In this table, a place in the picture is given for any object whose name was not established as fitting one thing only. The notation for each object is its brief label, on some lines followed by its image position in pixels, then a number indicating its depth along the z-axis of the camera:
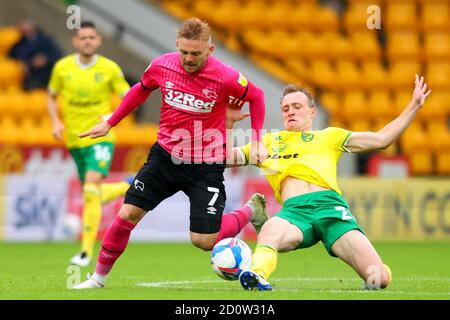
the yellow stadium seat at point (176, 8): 19.80
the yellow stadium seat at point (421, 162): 19.02
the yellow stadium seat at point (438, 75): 20.53
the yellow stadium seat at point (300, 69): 19.53
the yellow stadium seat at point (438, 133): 19.23
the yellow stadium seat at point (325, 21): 20.95
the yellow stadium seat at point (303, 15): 20.86
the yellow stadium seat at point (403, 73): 20.17
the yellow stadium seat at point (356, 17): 21.09
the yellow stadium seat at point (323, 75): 19.92
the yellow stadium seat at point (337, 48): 20.53
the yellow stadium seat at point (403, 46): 20.98
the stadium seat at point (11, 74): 18.50
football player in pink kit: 7.82
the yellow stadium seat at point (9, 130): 16.48
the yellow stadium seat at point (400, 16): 21.44
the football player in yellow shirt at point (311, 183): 7.76
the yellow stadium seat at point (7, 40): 18.95
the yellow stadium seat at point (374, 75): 20.11
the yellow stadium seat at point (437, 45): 21.11
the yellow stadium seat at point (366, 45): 20.70
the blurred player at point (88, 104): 11.56
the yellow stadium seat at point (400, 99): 19.52
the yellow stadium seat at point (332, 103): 19.19
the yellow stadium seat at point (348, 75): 20.08
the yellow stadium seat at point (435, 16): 21.55
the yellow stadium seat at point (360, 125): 19.16
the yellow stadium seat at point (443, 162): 19.00
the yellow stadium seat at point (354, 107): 19.41
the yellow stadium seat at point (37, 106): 17.75
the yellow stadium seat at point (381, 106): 19.33
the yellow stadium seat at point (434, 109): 19.92
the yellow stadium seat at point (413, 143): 19.09
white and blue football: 7.43
